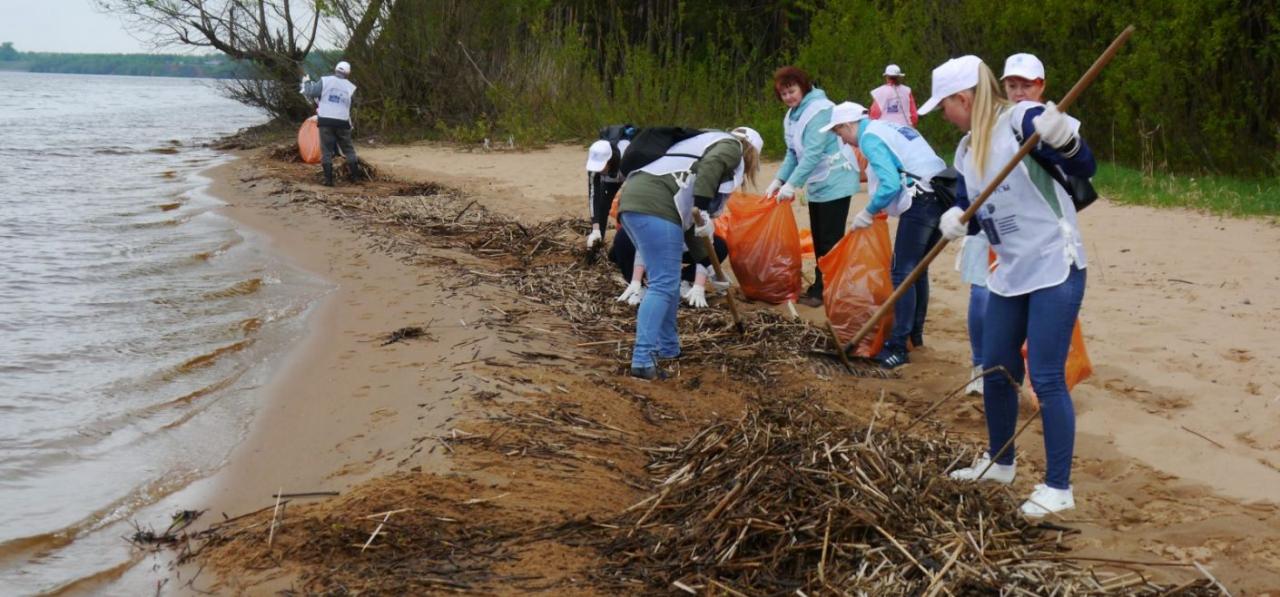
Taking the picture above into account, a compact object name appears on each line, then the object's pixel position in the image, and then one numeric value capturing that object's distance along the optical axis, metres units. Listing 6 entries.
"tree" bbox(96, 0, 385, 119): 25.73
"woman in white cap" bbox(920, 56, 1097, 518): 3.94
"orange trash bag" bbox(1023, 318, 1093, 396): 5.07
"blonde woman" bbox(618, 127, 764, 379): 5.58
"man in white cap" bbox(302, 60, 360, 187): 14.90
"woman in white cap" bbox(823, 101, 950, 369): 6.30
